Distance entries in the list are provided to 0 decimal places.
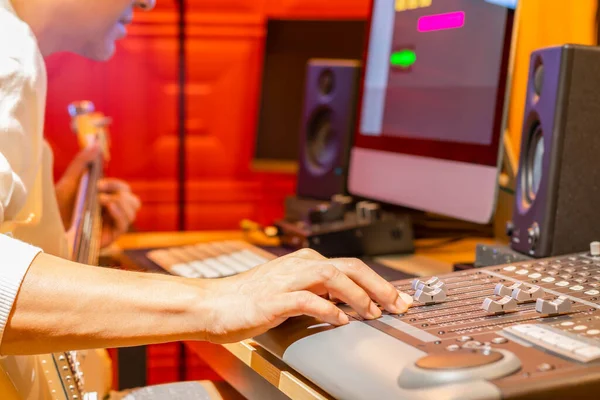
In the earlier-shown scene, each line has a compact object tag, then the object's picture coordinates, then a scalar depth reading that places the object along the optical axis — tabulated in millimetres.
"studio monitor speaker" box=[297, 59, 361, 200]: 1709
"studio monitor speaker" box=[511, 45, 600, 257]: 995
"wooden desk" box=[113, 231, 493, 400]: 727
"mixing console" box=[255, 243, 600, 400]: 554
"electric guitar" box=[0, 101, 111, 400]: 830
